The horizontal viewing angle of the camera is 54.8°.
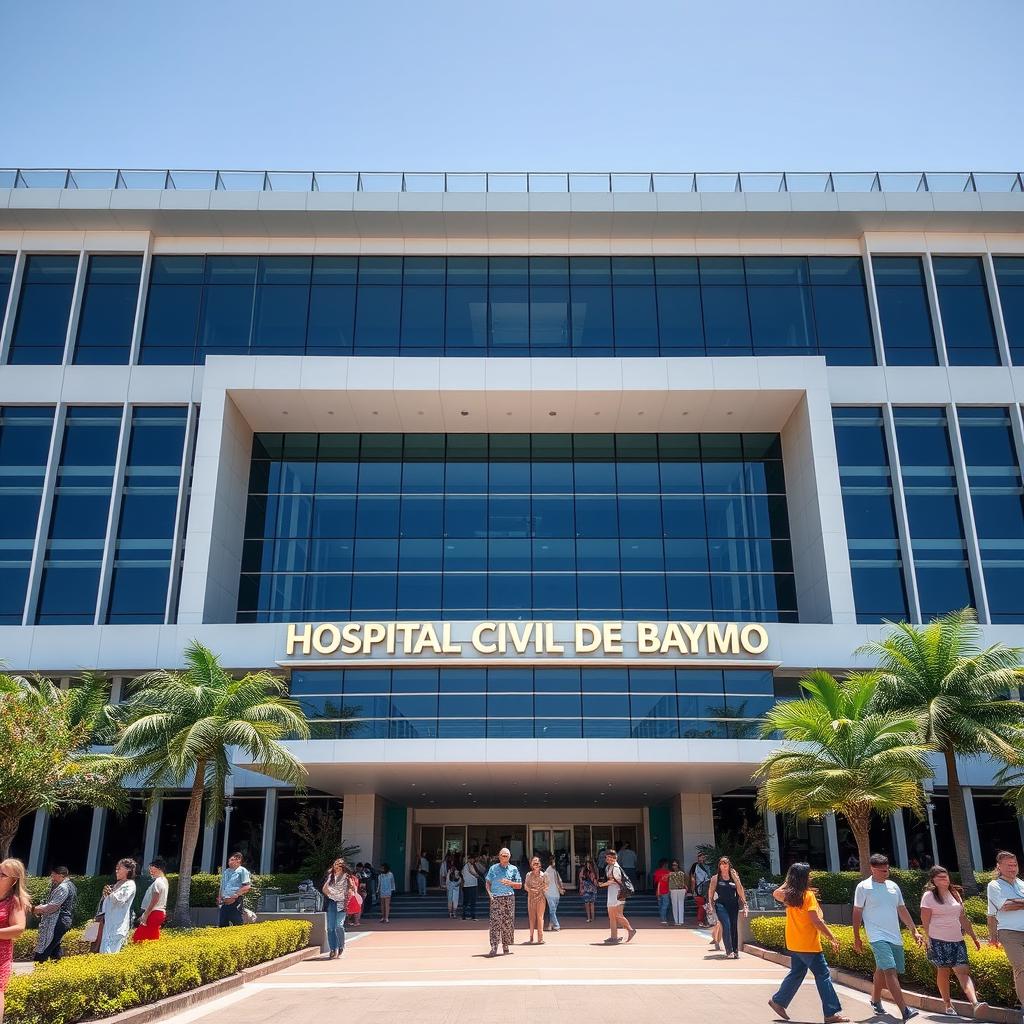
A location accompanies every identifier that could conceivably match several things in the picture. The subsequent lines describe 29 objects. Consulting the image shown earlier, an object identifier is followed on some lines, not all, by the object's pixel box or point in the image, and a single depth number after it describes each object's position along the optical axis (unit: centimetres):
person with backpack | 1908
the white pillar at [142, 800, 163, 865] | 2838
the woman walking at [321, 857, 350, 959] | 1680
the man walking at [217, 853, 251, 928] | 1652
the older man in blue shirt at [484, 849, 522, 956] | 1691
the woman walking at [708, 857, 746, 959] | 1703
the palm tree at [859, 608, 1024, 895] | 2025
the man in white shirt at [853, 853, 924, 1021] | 1026
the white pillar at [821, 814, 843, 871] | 2861
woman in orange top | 997
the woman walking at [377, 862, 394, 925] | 2569
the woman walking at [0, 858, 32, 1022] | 746
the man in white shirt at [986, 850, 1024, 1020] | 970
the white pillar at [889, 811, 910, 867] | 2855
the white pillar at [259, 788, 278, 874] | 2889
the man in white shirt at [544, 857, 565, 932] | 2136
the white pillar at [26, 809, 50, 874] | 2811
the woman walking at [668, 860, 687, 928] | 2403
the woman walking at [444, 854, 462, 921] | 2694
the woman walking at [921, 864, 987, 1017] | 1059
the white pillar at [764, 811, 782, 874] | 2853
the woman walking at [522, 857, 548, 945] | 1889
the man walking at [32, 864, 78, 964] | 1310
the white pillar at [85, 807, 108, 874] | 2817
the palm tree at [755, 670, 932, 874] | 1916
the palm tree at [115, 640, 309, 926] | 2067
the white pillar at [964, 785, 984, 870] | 2845
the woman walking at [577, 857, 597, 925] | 2471
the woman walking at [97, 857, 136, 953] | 1173
